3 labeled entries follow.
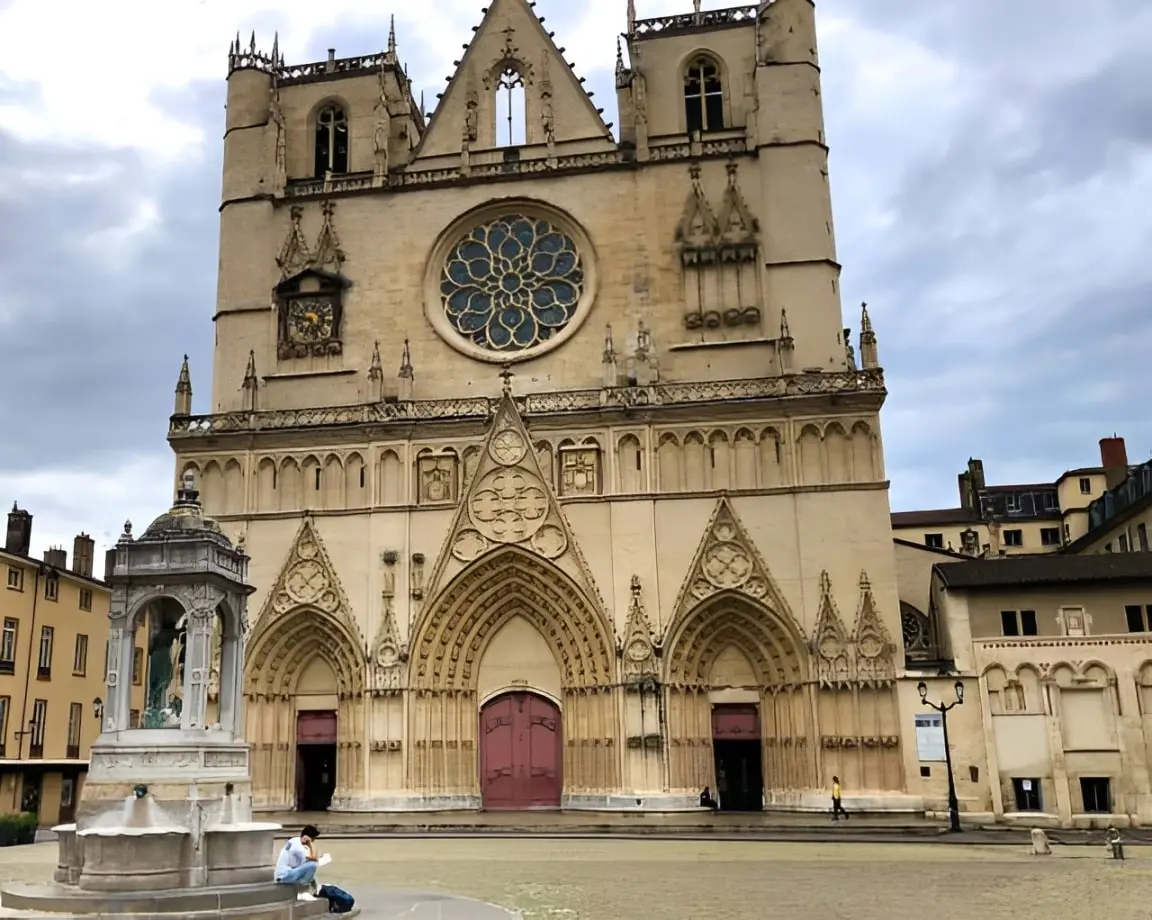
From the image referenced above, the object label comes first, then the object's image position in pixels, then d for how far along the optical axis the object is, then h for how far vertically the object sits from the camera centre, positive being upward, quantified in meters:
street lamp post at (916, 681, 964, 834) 24.52 +0.40
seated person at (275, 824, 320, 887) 12.01 -1.07
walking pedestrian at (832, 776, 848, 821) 27.04 -1.43
